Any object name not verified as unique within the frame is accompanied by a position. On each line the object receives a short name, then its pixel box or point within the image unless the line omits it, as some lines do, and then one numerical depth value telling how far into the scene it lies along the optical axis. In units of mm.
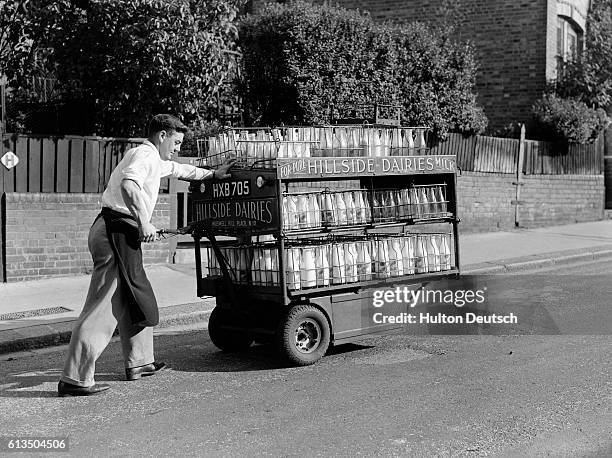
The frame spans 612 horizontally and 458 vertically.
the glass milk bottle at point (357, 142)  7348
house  19797
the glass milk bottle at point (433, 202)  7672
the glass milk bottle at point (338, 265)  7047
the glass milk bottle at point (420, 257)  7551
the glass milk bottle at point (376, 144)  7410
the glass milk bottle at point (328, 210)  7020
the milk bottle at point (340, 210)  7117
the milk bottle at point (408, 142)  7613
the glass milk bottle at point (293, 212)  6766
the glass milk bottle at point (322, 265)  6930
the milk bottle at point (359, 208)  7242
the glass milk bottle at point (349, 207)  7176
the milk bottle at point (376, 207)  7383
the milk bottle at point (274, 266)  6828
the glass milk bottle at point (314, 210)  6910
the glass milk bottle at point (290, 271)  6754
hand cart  6789
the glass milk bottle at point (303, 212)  6828
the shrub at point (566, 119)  18906
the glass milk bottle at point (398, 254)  7418
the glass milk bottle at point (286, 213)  6703
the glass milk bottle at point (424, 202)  7617
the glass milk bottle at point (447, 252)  7715
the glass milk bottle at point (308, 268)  6855
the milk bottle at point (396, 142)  7551
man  6188
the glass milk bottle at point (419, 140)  7680
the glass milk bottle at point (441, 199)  7723
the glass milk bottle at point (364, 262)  7211
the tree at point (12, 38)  11758
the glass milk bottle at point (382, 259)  7328
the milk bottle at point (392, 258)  7383
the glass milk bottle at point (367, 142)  7363
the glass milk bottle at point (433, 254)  7621
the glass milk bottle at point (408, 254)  7480
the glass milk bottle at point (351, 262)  7129
